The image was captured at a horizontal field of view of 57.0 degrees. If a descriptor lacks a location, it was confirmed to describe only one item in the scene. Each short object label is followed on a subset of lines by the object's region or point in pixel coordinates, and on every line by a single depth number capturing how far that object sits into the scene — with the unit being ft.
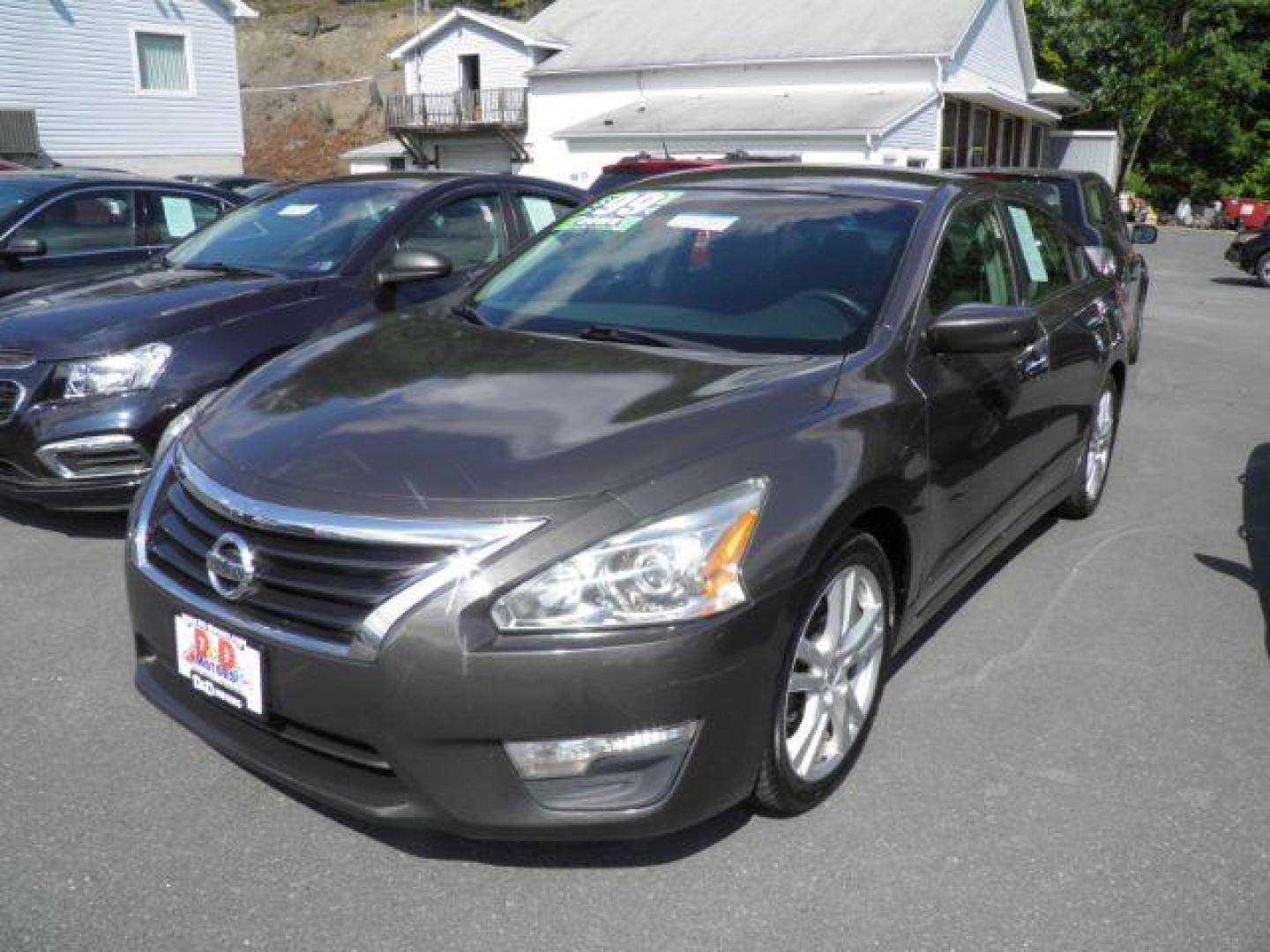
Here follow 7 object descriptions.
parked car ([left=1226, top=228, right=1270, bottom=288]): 62.69
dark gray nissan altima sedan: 7.87
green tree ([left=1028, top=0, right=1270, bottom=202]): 134.00
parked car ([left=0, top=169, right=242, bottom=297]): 23.82
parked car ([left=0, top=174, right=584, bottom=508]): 15.56
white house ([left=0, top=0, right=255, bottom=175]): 79.46
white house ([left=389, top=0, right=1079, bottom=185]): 95.14
